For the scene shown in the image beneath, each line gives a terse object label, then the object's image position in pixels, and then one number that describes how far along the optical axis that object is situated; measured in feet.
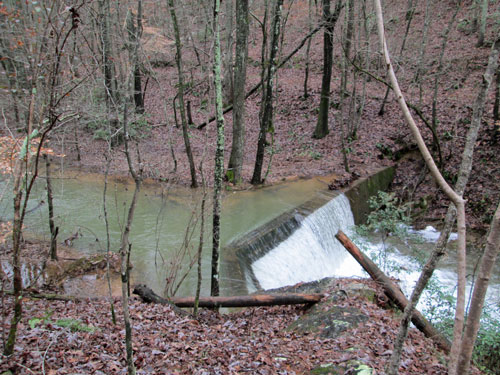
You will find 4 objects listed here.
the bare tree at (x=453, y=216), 5.21
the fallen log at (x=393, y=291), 17.89
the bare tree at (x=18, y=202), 11.12
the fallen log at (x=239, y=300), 19.54
